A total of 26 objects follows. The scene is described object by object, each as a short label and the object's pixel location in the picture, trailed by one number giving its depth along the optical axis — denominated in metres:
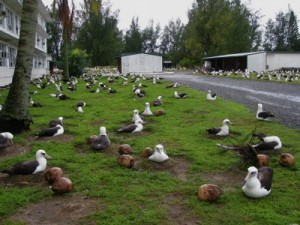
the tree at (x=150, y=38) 124.38
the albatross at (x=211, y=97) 17.98
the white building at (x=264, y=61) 58.14
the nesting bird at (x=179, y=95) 18.98
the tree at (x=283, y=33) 99.08
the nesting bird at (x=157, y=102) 16.11
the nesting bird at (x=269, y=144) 7.79
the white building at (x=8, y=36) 30.39
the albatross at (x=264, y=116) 11.80
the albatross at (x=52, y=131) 9.82
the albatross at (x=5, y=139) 8.51
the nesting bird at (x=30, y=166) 6.64
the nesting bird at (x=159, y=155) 7.25
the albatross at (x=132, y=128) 10.15
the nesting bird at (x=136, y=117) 11.58
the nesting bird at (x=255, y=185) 5.47
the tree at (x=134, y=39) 115.12
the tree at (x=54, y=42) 94.31
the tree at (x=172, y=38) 115.66
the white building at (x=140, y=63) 64.81
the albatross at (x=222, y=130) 9.60
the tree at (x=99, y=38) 88.01
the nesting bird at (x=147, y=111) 13.23
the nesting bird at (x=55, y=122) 10.77
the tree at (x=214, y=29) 79.25
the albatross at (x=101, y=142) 8.37
